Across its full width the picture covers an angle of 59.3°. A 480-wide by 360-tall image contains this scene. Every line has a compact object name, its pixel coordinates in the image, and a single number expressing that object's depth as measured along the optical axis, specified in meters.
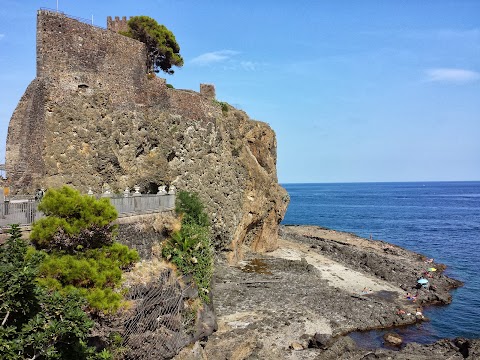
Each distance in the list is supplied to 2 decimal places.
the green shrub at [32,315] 9.44
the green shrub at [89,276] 12.85
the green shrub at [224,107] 41.00
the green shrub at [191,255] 22.61
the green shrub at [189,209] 26.77
